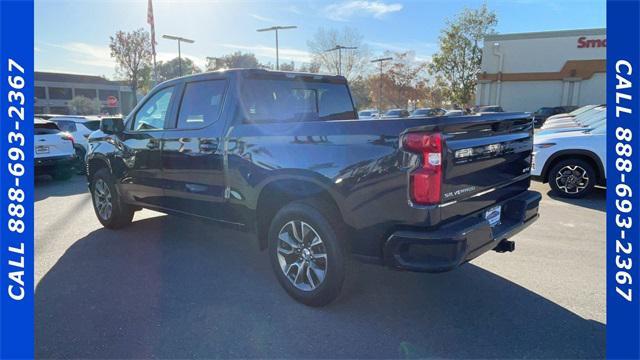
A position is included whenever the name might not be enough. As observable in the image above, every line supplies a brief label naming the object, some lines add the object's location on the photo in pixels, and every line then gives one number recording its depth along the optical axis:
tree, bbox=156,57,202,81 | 74.75
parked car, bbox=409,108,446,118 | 21.03
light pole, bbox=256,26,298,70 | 29.37
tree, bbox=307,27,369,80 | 41.03
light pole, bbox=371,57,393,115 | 43.94
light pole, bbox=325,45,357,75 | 33.38
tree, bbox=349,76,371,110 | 45.50
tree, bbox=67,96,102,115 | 62.91
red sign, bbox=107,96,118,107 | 31.30
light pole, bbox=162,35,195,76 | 27.75
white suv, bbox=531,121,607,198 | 6.88
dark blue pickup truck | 2.70
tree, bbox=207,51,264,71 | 63.53
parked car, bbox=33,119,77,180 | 9.30
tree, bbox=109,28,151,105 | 44.94
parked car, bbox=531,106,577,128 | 26.71
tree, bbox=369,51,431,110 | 48.22
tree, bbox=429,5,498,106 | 36.56
